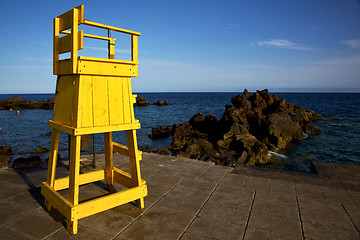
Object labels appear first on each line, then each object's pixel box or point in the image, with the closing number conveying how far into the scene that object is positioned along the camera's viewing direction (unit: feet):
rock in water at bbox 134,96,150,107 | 240.94
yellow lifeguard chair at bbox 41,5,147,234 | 11.18
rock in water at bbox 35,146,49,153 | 50.11
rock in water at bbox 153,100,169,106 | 243.40
